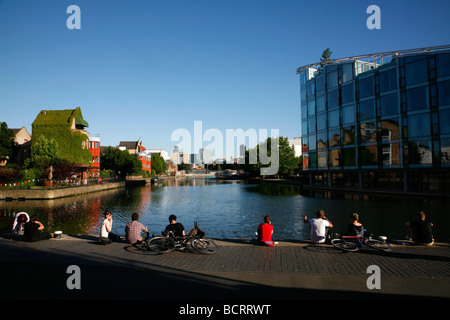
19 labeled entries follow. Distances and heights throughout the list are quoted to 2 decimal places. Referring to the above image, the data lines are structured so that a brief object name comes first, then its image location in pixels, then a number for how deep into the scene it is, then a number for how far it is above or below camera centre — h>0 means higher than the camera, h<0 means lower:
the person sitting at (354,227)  10.64 -2.18
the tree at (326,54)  89.81 +32.78
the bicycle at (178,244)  10.27 -2.55
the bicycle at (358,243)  10.33 -2.66
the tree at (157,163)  143.75 +2.59
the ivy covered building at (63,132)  61.00 +7.64
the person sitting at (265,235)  11.15 -2.49
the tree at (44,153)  50.69 +2.94
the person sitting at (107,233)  11.31 -2.43
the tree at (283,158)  103.50 +2.88
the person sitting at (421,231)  10.92 -2.40
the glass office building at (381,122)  38.47 +6.39
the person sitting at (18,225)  12.37 -2.24
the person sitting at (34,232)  11.78 -2.40
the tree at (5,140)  60.84 +6.13
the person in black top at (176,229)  10.97 -2.18
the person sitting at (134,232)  11.28 -2.32
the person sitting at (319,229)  11.22 -2.31
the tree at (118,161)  85.62 +2.27
